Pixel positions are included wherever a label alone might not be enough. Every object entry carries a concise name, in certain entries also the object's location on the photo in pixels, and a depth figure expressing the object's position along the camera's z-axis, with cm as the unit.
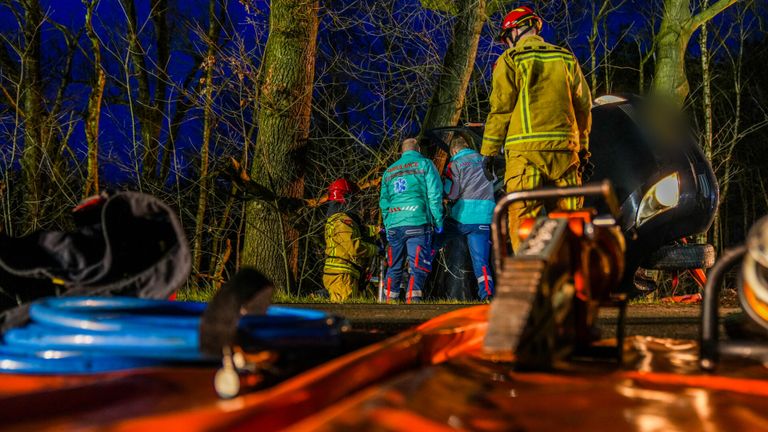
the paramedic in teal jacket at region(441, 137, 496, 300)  779
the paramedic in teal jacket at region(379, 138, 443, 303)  793
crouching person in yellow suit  898
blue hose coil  204
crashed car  593
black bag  253
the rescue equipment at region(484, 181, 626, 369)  182
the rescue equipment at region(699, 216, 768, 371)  223
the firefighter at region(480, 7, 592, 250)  502
